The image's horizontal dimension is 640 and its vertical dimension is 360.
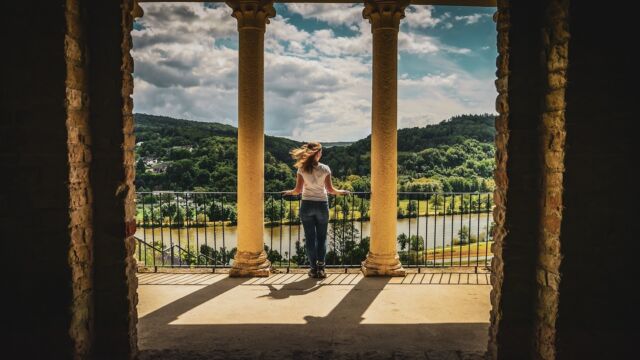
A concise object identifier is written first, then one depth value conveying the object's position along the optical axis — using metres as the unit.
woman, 9.02
